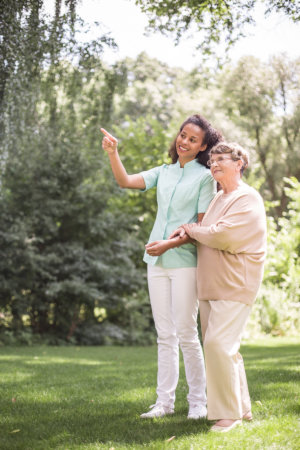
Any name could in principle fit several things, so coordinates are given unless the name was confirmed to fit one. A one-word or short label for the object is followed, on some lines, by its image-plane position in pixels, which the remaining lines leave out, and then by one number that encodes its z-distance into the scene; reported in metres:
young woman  3.75
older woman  3.31
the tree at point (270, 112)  12.58
